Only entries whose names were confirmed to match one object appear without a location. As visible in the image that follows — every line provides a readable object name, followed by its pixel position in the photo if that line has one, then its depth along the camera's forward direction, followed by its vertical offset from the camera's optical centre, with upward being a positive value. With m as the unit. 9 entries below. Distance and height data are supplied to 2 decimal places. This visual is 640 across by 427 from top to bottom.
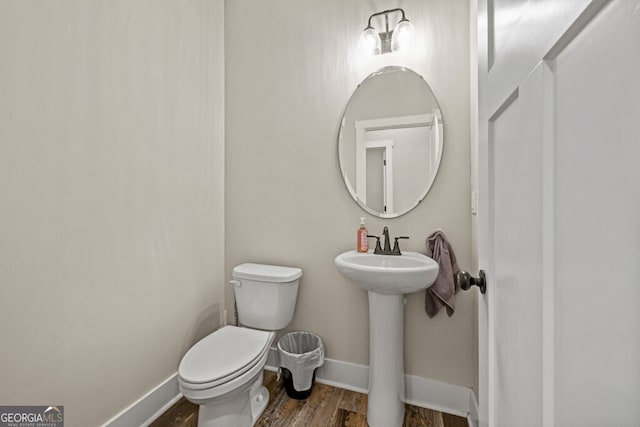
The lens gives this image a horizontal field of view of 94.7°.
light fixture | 1.64 +0.99
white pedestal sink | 1.47 -0.71
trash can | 1.71 -0.94
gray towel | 1.55 -0.35
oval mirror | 1.67 +0.41
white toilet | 1.22 -0.67
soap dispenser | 1.71 -0.18
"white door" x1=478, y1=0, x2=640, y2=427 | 0.28 +0.00
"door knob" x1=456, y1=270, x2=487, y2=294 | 0.78 -0.19
